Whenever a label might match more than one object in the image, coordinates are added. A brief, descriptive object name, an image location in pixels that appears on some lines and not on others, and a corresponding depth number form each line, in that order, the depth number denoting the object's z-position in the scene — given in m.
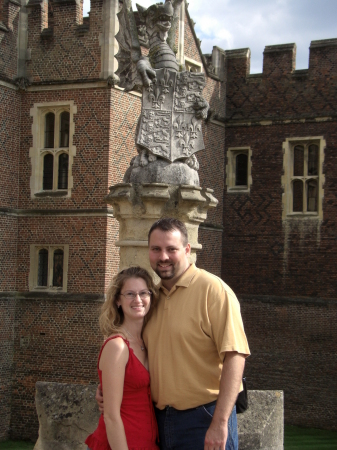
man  3.88
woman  3.86
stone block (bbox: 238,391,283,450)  5.20
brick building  16.31
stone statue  6.70
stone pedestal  6.43
